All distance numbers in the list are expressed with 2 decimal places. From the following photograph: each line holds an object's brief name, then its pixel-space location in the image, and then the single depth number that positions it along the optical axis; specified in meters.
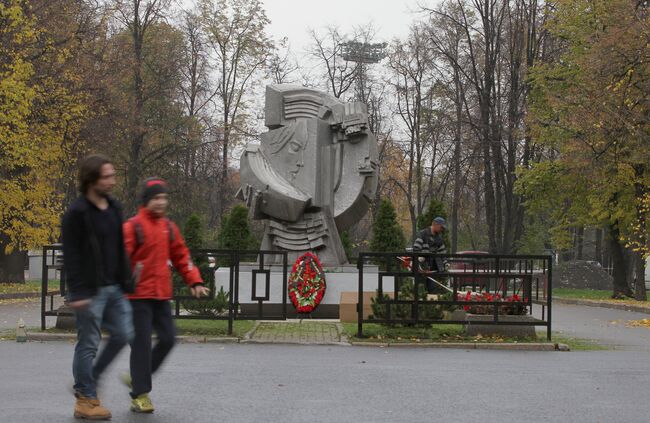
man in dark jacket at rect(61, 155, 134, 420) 7.41
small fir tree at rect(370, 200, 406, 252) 33.72
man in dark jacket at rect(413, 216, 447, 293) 18.72
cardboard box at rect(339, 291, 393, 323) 19.09
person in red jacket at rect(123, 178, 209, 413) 7.88
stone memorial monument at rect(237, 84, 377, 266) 23.66
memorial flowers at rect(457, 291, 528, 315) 15.78
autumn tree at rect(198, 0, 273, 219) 51.91
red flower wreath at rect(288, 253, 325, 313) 21.31
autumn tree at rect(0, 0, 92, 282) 30.33
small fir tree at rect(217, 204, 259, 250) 34.53
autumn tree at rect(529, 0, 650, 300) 29.41
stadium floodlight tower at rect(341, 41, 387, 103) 54.44
